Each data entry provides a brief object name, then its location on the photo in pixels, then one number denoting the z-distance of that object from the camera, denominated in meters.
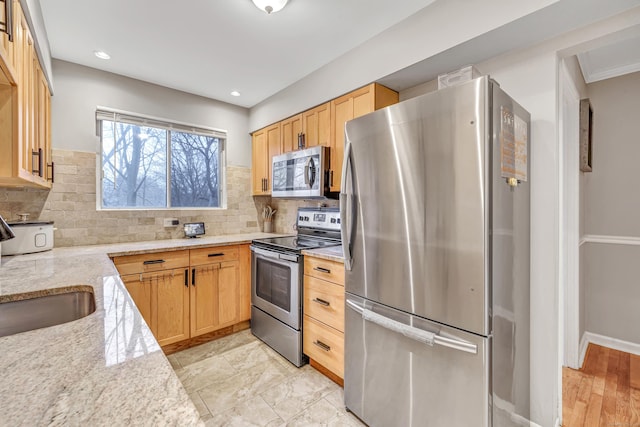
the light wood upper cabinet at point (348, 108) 2.23
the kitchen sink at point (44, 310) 1.19
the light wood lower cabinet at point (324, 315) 2.03
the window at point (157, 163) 2.80
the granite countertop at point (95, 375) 0.49
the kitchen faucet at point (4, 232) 1.32
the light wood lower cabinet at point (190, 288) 2.39
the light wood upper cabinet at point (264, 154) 3.27
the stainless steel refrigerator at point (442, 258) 1.24
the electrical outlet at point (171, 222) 3.02
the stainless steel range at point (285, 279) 2.34
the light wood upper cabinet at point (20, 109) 1.31
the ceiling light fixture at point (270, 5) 1.71
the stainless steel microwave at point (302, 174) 2.55
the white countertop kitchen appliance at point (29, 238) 2.02
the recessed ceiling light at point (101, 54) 2.34
